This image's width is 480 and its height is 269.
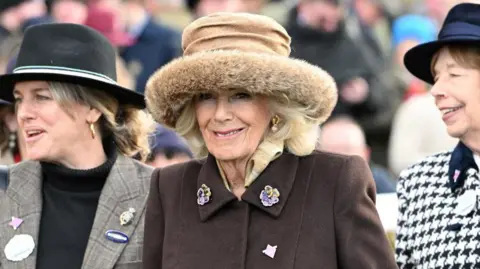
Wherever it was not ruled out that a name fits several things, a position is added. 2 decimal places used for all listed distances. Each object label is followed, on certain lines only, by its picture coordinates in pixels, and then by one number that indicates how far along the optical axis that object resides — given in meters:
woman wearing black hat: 11.09
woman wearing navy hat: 10.62
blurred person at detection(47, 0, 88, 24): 19.86
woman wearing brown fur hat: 10.02
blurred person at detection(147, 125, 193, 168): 15.46
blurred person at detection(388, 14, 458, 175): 18.50
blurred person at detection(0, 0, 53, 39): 19.92
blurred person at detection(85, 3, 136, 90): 19.84
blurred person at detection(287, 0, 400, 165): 19.66
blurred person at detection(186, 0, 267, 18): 21.42
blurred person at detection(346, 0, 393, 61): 23.03
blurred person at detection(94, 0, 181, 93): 20.14
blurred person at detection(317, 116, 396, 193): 17.34
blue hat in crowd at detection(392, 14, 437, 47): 22.59
